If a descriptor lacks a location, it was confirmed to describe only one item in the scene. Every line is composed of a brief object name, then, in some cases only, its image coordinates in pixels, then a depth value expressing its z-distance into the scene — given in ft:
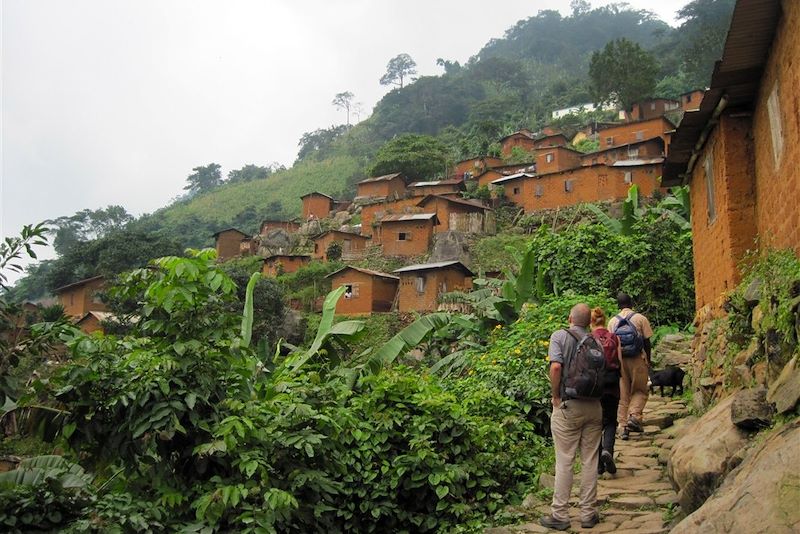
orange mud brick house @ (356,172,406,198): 191.62
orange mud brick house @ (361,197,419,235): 172.20
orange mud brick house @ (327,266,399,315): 133.49
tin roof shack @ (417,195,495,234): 155.74
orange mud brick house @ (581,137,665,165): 157.17
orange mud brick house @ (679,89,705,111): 192.72
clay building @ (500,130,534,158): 209.97
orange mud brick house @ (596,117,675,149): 172.14
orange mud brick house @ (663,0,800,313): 21.57
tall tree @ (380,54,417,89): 399.24
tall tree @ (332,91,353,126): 418.31
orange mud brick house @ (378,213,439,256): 152.95
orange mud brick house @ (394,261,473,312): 127.03
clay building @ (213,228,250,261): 189.98
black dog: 35.96
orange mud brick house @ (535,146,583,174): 170.50
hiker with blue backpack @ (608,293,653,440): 28.66
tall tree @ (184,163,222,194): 378.12
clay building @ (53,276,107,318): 147.64
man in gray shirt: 20.61
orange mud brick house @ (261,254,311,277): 160.86
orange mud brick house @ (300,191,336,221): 203.41
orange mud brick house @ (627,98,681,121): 196.34
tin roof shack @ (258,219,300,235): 193.87
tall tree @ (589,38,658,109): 200.95
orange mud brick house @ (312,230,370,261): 164.96
